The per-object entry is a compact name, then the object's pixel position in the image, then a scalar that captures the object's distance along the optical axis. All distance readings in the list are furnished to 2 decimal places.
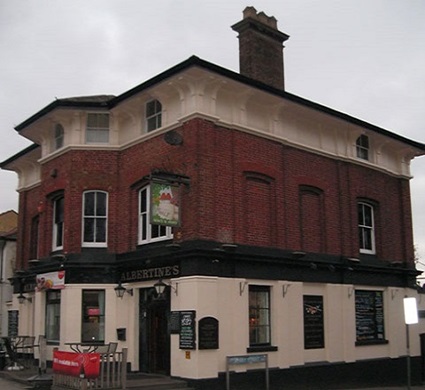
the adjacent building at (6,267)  30.50
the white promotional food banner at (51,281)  19.61
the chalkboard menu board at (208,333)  16.03
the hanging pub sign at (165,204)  16.36
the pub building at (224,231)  16.88
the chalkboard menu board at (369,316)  21.27
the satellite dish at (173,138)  17.36
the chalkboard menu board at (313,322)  19.31
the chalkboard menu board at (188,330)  16.03
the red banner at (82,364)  14.73
